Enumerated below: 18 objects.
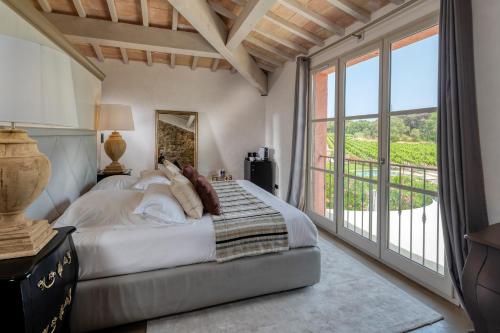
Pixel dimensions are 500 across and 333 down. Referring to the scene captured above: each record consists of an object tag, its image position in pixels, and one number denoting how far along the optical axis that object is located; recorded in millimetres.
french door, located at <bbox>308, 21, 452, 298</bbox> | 2477
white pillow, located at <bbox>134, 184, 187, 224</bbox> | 2031
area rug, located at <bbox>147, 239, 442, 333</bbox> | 1869
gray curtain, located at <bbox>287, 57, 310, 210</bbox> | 4242
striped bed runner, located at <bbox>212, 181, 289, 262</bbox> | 2051
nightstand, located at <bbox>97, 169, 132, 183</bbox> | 3735
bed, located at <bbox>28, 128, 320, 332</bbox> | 1784
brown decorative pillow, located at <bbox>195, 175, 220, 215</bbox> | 2291
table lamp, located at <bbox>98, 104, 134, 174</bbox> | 3791
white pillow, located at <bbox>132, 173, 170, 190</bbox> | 2912
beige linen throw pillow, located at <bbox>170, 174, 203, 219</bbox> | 2211
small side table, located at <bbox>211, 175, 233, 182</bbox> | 5383
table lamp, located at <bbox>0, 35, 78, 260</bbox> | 941
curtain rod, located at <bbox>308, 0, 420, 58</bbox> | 2531
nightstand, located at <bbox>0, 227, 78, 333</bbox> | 1010
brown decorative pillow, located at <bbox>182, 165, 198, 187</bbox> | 2445
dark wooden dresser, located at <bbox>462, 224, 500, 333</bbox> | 1422
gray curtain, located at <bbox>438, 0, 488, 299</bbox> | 1937
